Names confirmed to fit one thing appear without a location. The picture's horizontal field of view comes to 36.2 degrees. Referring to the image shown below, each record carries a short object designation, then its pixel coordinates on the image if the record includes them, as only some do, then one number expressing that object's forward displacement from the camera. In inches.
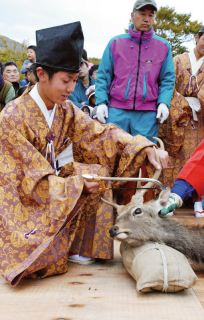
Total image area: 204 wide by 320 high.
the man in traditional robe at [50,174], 87.1
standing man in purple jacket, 142.9
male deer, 85.8
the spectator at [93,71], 241.4
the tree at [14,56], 637.1
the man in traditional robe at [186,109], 162.1
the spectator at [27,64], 251.6
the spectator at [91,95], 202.0
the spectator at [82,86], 207.6
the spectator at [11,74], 245.4
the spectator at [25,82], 260.6
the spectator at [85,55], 239.4
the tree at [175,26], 629.9
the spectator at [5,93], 210.7
